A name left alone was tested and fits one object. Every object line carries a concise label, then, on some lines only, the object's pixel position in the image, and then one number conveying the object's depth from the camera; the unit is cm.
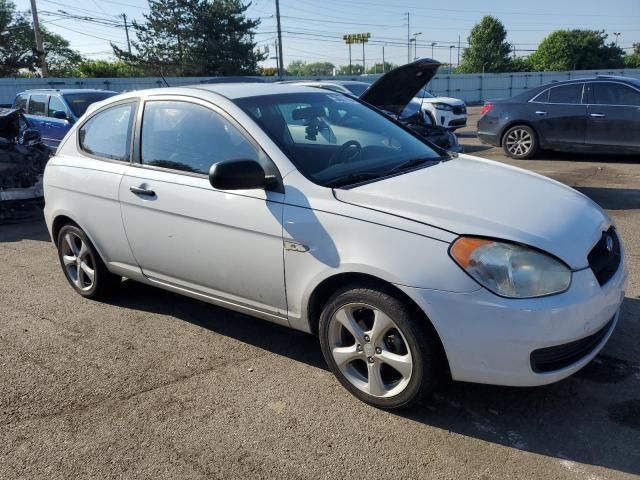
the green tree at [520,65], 7500
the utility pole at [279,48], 4138
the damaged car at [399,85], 626
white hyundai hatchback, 257
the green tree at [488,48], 7325
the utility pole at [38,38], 3153
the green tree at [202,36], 4569
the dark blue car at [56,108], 1113
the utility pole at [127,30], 4750
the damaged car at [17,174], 788
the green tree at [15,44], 4819
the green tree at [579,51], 6825
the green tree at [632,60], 7212
